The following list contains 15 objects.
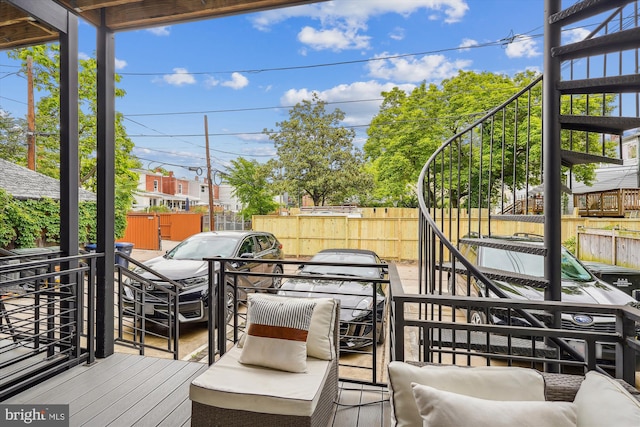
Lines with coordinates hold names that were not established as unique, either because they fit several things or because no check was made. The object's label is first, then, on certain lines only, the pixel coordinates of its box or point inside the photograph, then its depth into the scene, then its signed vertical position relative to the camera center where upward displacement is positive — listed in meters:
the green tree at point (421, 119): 9.39 +2.79
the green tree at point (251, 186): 11.95 +0.94
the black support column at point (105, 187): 2.38 +0.18
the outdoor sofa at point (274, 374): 1.39 -0.77
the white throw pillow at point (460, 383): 1.03 -0.55
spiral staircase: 1.78 +0.52
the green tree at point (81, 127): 6.96 +1.91
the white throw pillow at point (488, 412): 0.87 -0.54
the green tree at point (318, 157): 11.54 +1.87
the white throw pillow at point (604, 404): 0.84 -0.53
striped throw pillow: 1.62 -0.63
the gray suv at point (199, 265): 3.47 -0.65
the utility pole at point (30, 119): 6.62 +1.85
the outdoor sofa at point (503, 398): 0.88 -0.54
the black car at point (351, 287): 3.02 -0.83
